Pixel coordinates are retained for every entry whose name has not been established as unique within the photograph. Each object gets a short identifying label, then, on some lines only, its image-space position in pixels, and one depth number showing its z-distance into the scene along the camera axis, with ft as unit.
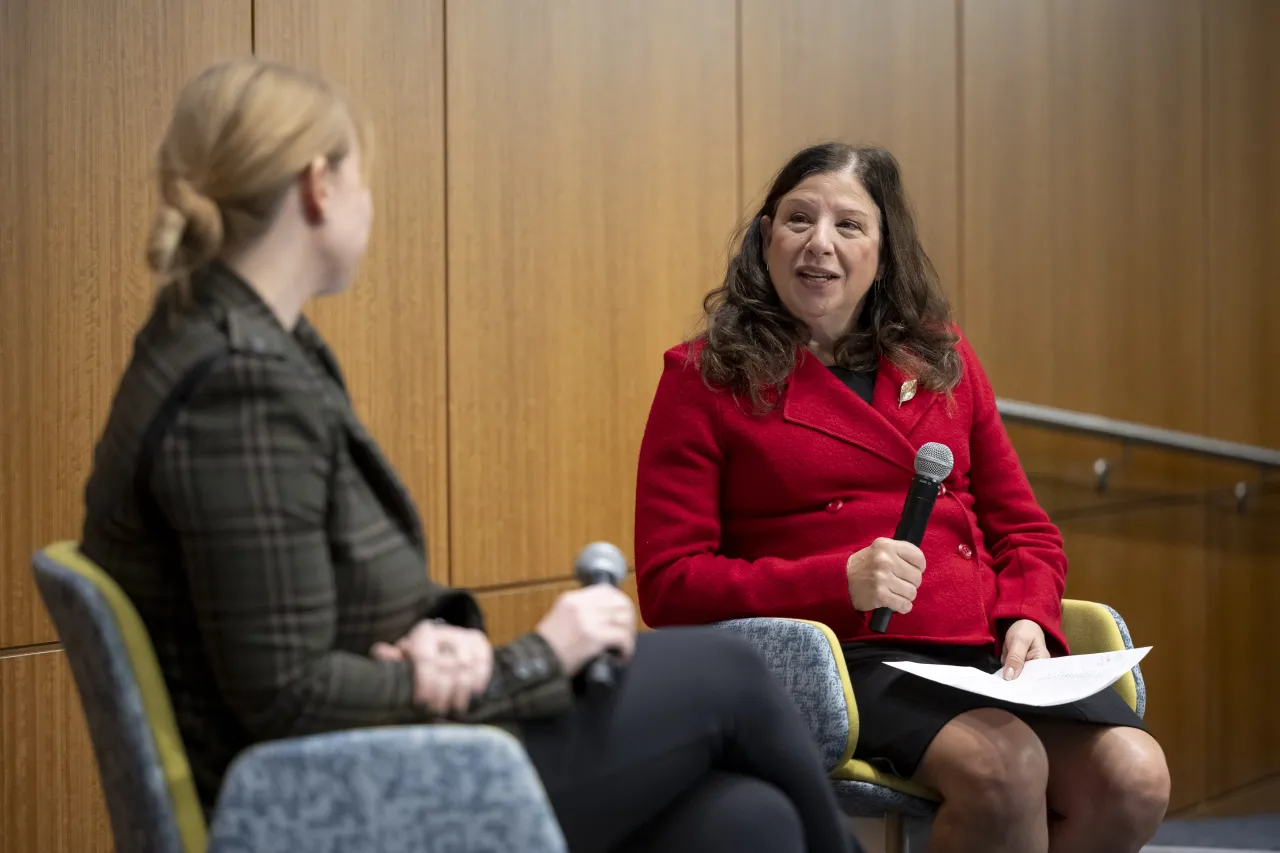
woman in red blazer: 13.64
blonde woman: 8.37
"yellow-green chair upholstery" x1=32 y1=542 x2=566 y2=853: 8.19
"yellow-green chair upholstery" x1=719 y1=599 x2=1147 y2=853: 13.33
